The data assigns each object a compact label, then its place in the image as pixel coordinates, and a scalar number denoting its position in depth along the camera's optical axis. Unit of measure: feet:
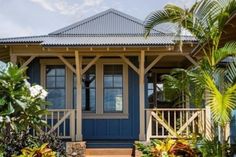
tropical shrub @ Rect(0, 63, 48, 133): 27.48
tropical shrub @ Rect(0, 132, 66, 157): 30.57
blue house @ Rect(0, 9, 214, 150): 35.81
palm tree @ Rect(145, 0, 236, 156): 21.74
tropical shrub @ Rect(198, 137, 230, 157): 23.59
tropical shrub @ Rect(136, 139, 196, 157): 28.37
